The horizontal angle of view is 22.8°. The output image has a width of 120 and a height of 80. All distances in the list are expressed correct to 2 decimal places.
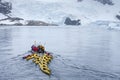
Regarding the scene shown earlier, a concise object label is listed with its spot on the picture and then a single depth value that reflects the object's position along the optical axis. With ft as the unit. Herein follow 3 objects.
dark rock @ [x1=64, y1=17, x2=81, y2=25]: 603.35
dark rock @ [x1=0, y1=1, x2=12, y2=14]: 647.27
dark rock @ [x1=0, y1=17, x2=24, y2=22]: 599.57
